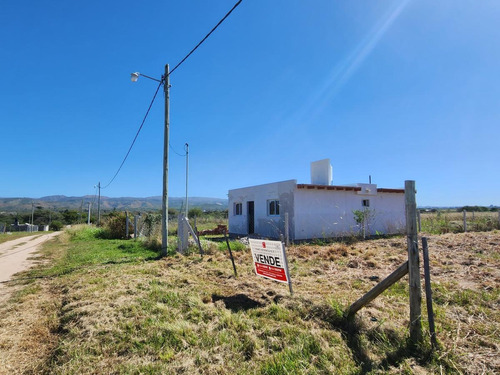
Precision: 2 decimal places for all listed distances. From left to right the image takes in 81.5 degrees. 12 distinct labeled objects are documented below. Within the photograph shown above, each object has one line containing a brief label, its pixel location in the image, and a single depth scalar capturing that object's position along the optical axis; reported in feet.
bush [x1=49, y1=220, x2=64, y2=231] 148.19
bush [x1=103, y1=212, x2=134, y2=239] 60.49
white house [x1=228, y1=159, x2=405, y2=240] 50.57
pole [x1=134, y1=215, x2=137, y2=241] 52.95
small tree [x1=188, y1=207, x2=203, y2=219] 157.94
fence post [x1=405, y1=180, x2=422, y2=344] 10.34
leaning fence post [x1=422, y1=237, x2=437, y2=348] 10.10
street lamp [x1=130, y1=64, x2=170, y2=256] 33.27
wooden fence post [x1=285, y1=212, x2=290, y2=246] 38.66
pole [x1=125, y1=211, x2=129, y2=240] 58.34
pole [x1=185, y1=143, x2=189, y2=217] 83.15
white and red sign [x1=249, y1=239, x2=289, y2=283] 16.51
